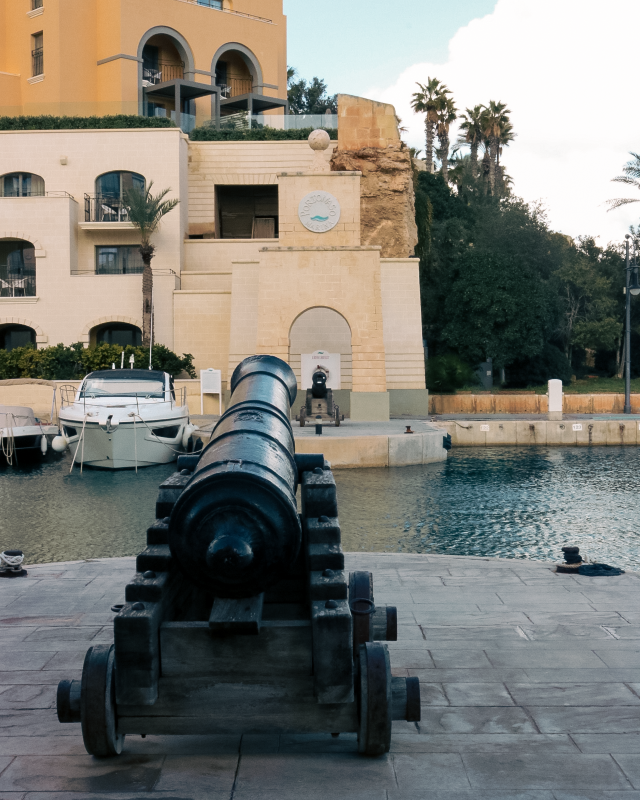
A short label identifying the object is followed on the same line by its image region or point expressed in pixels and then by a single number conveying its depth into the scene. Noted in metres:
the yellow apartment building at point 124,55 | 37.50
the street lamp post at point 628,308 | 25.32
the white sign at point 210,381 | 25.20
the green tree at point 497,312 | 33.25
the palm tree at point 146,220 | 30.69
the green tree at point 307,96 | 55.84
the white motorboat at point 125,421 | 18.22
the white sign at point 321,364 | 25.08
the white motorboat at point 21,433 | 19.19
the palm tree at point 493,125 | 53.00
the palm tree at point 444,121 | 50.41
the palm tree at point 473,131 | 53.35
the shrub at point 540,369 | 35.59
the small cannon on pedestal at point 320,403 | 20.98
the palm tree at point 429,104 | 50.31
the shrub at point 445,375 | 30.31
